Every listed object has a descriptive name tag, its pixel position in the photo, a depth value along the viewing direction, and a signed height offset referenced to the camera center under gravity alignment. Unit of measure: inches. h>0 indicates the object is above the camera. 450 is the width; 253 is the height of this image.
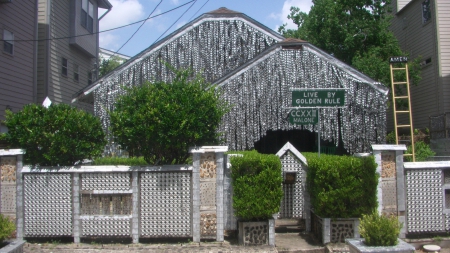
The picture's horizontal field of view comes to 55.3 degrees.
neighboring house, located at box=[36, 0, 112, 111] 712.4 +207.0
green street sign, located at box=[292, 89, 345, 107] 357.1 +49.1
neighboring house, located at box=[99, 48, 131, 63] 1594.5 +393.1
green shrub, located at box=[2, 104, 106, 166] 308.0 +18.0
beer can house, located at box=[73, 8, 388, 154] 505.7 +71.9
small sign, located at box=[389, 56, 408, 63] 411.9 +92.2
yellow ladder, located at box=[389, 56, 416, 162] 775.1 +147.1
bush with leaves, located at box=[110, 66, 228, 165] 304.2 +28.3
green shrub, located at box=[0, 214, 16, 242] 253.1 -40.8
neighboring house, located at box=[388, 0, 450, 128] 768.9 +202.2
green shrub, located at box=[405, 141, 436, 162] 631.2 +5.2
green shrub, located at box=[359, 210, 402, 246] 243.1 -42.7
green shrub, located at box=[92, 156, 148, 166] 462.3 -2.6
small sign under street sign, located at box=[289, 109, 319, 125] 408.5 +37.9
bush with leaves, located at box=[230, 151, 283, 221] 297.0 -20.3
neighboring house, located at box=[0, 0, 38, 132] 599.2 +156.8
